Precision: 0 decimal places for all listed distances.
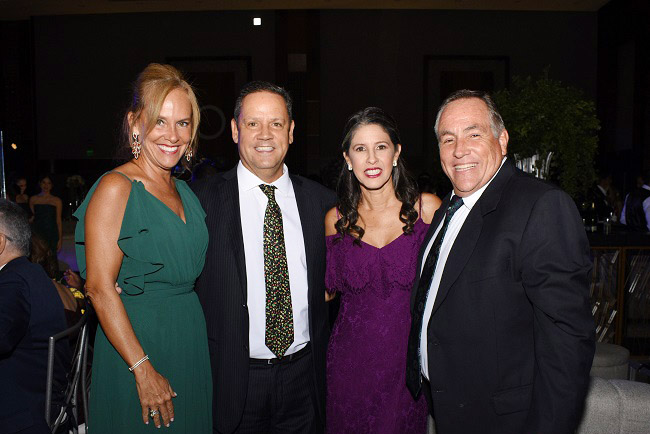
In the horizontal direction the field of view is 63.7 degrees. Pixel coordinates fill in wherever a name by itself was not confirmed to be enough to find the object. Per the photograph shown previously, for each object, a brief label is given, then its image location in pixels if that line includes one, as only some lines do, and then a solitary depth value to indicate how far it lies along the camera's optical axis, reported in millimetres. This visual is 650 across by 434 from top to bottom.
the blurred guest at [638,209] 6078
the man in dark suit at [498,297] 1438
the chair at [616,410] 1862
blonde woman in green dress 1747
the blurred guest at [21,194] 8820
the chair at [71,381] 2084
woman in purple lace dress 2277
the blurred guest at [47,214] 7988
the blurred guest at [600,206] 4555
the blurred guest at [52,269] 2768
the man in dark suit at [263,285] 2049
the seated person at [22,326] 1945
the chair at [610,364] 3377
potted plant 4102
